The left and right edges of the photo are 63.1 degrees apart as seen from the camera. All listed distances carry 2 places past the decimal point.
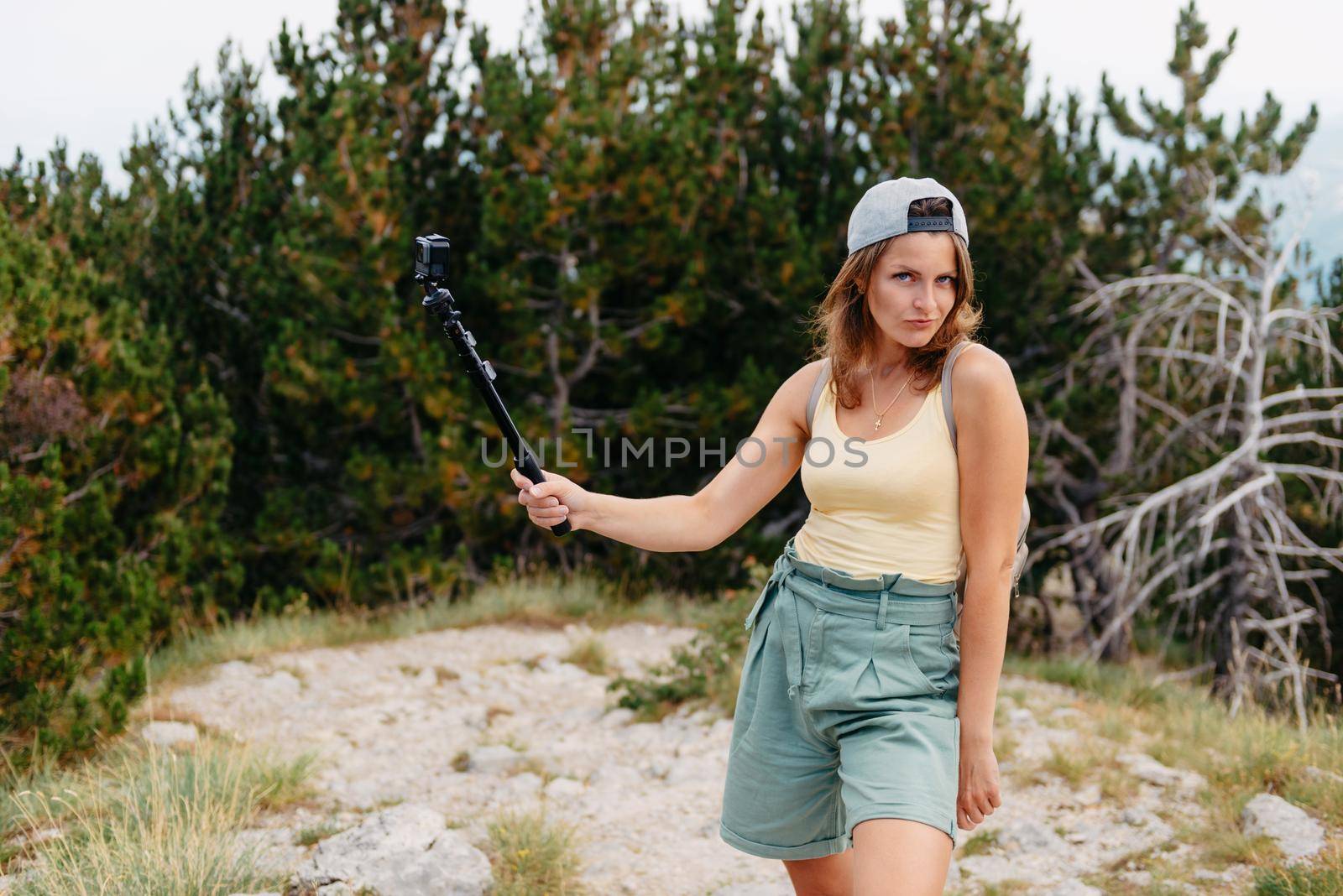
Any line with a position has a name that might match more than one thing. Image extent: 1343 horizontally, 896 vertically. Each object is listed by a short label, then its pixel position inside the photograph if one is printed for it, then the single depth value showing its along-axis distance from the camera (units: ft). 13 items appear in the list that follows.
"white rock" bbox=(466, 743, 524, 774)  16.65
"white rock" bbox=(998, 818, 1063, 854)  13.51
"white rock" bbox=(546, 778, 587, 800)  15.55
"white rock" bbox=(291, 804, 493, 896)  11.09
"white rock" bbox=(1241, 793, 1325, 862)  12.23
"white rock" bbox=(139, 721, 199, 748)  16.67
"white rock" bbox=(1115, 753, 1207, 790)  15.25
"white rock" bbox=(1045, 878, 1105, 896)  11.86
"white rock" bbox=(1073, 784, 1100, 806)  14.87
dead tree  21.90
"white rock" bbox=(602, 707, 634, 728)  19.56
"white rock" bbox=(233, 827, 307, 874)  11.53
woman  6.64
